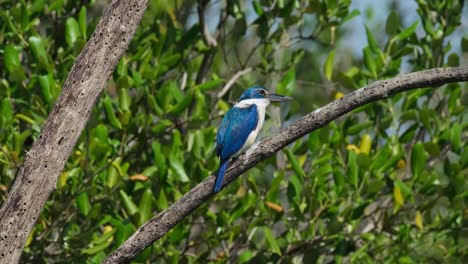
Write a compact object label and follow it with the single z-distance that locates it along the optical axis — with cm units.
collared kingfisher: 1395
